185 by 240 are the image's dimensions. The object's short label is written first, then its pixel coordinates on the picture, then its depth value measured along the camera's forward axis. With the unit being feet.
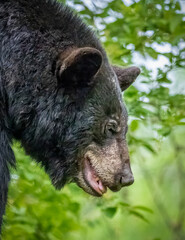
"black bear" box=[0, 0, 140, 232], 31.19
